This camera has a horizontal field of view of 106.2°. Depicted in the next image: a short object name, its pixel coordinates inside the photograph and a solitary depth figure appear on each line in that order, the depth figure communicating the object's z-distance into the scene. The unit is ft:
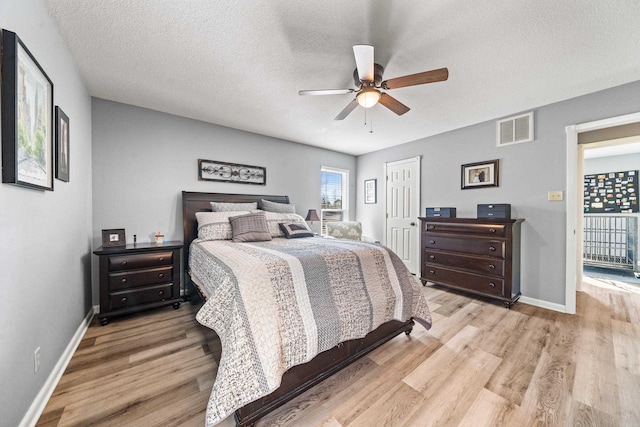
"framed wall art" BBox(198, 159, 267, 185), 11.29
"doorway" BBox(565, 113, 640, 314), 8.93
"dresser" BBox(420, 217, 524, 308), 9.51
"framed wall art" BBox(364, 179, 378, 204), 16.49
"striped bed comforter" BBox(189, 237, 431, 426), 4.12
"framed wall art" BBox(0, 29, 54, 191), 3.55
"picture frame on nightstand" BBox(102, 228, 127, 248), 8.62
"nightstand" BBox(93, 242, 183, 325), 7.91
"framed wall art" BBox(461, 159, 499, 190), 11.06
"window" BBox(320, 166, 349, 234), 16.21
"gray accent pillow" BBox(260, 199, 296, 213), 12.01
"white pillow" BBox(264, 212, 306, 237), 10.53
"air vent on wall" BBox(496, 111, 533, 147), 10.03
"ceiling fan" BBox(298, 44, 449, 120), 5.54
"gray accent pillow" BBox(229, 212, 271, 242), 9.14
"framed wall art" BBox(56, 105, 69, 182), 5.54
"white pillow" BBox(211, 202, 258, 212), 10.74
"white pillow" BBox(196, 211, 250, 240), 9.60
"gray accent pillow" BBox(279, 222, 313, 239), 10.05
